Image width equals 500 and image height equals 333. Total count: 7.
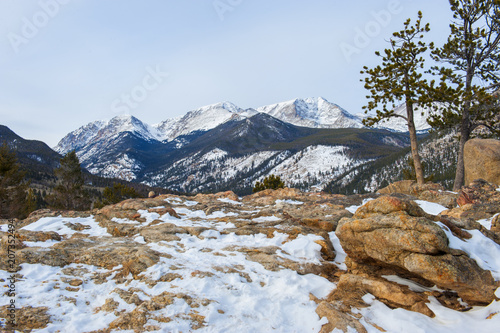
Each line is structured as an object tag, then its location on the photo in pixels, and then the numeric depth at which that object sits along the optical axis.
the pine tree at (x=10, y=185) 29.53
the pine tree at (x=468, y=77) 19.81
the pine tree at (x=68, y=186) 42.56
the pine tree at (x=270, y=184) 49.34
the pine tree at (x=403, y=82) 21.11
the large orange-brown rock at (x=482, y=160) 19.97
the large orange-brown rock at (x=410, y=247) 6.98
